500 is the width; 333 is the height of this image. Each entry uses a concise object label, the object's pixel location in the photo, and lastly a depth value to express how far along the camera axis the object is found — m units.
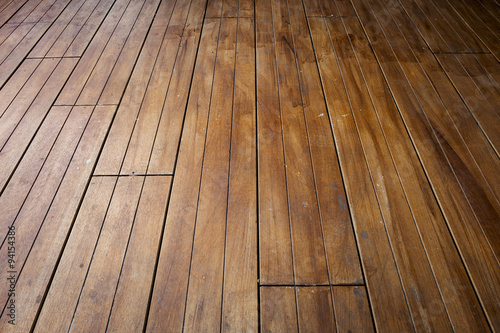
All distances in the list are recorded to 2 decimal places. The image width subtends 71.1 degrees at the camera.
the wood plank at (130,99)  1.47
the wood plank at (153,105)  1.46
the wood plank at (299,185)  1.13
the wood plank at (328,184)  1.13
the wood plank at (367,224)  1.03
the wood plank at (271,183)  1.14
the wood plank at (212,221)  1.04
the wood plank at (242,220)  1.04
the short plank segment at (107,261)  1.02
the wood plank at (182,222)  1.04
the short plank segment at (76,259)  1.03
